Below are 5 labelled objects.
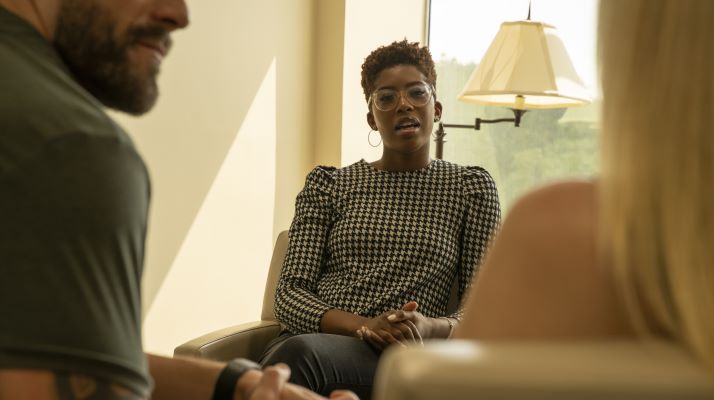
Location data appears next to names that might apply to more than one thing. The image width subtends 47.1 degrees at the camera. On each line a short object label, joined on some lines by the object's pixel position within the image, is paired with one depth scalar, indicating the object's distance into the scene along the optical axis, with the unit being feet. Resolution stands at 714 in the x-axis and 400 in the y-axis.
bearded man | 3.04
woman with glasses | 7.79
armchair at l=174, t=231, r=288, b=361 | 7.66
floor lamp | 10.82
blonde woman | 1.95
